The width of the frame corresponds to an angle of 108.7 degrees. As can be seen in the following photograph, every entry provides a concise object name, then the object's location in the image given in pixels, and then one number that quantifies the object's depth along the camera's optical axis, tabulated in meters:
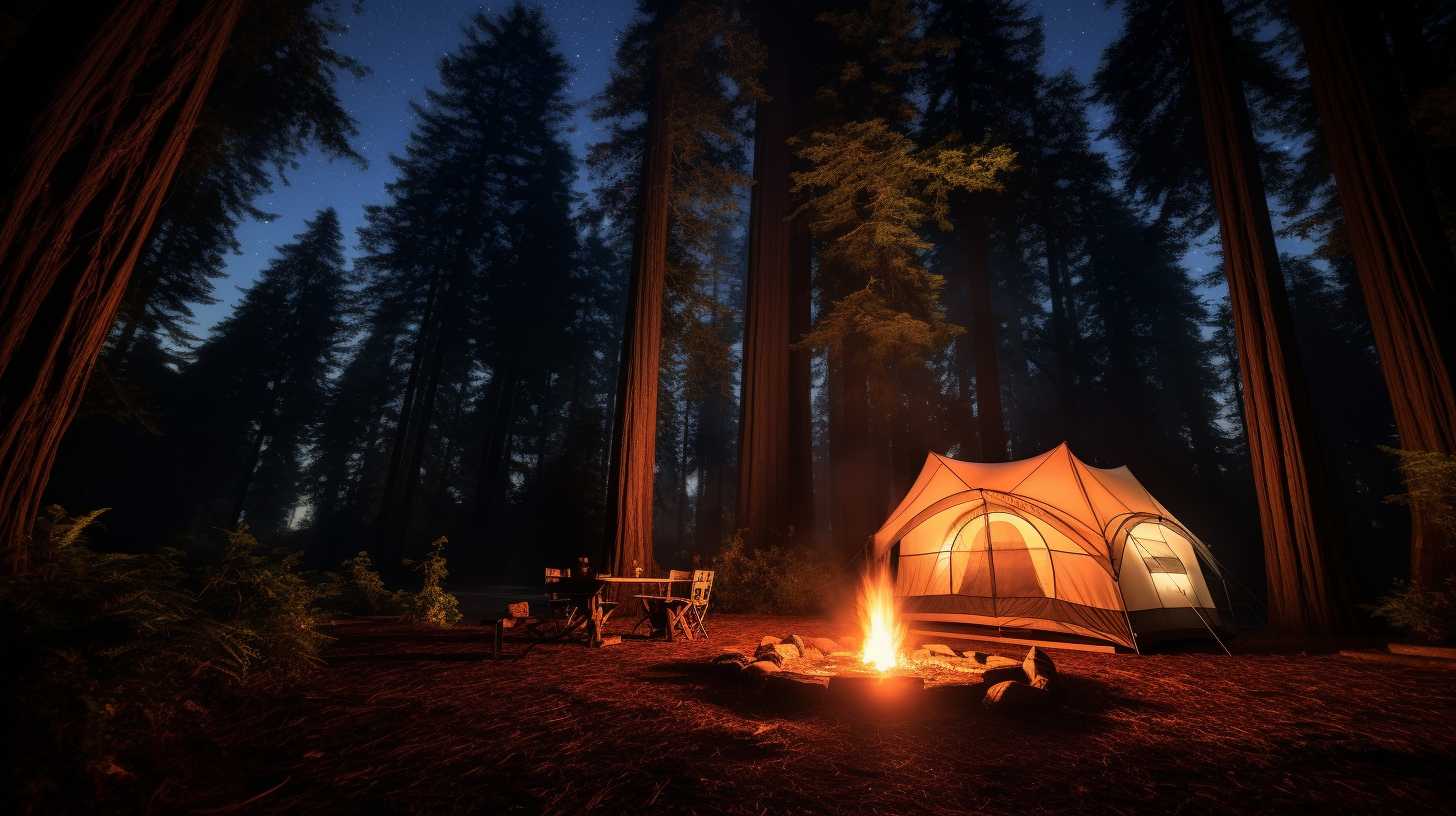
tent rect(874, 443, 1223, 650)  6.80
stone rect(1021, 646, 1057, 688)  4.15
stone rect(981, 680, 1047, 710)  3.83
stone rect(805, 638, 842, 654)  5.82
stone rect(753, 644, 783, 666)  4.81
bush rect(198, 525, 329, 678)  3.83
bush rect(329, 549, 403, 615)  8.38
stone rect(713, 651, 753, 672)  4.74
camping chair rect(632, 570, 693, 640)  6.72
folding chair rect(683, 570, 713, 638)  7.11
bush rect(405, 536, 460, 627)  7.81
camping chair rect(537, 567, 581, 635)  6.51
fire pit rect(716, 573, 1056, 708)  4.06
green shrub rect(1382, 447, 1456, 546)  5.50
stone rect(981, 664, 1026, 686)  4.25
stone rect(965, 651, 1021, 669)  4.79
